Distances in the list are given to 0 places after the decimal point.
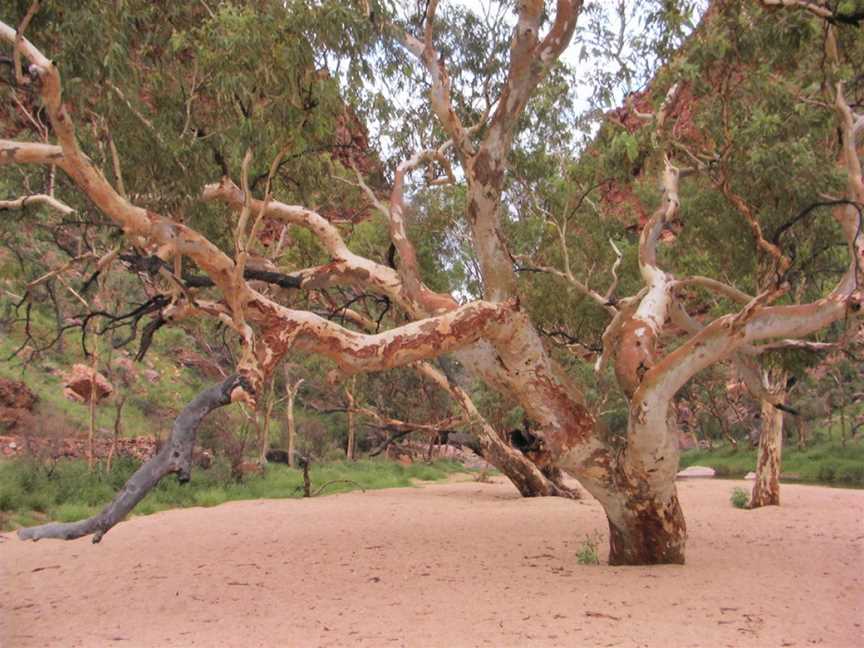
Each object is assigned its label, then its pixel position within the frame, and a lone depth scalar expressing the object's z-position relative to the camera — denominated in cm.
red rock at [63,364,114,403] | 2023
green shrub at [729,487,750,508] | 1185
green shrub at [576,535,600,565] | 656
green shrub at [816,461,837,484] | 2247
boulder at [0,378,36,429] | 1691
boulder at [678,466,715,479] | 2380
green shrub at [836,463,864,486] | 2179
